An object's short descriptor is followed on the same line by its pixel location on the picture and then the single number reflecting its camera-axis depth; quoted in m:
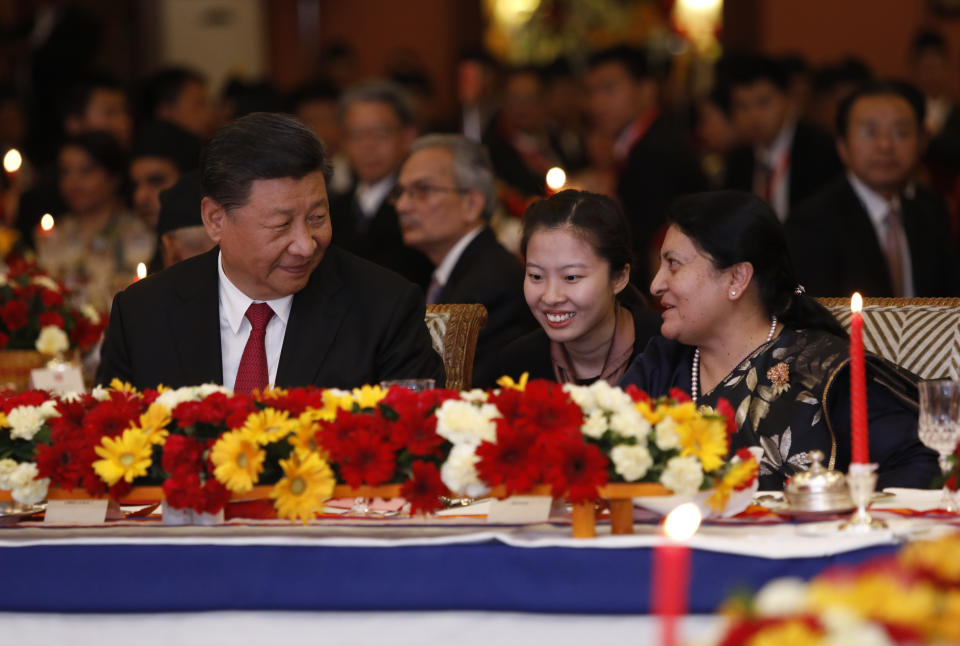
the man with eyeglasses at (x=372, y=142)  13.48
